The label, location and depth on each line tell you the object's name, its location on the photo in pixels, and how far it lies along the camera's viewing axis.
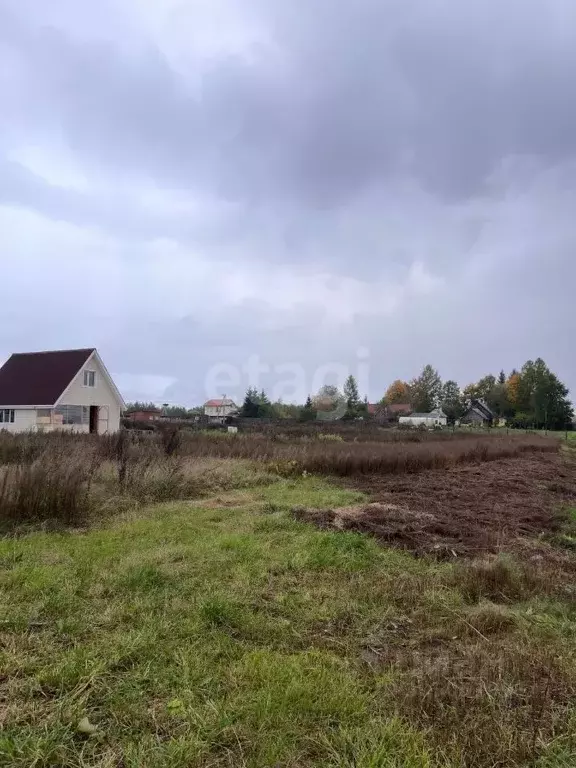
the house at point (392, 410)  60.62
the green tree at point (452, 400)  76.10
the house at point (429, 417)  58.22
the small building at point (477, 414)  67.50
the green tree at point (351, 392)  75.24
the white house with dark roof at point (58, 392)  23.64
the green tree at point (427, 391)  86.75
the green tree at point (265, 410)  53.16
